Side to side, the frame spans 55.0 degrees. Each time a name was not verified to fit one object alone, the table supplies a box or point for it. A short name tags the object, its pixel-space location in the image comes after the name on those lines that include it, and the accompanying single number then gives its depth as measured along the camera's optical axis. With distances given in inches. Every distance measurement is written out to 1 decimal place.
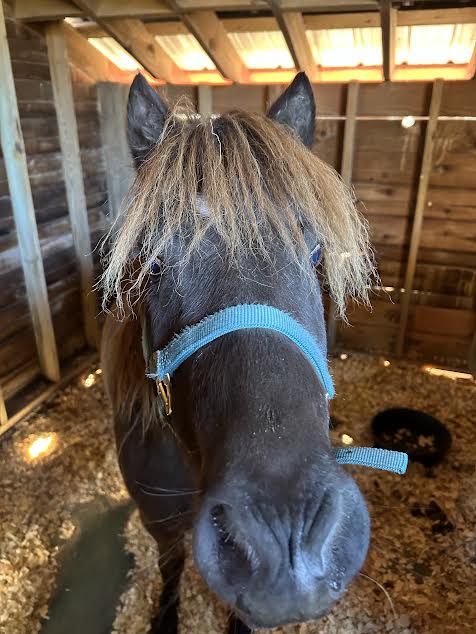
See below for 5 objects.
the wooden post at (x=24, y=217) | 108.7
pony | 31.1
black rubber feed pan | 116.8
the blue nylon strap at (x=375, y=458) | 41.7
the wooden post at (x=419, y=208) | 133.0
